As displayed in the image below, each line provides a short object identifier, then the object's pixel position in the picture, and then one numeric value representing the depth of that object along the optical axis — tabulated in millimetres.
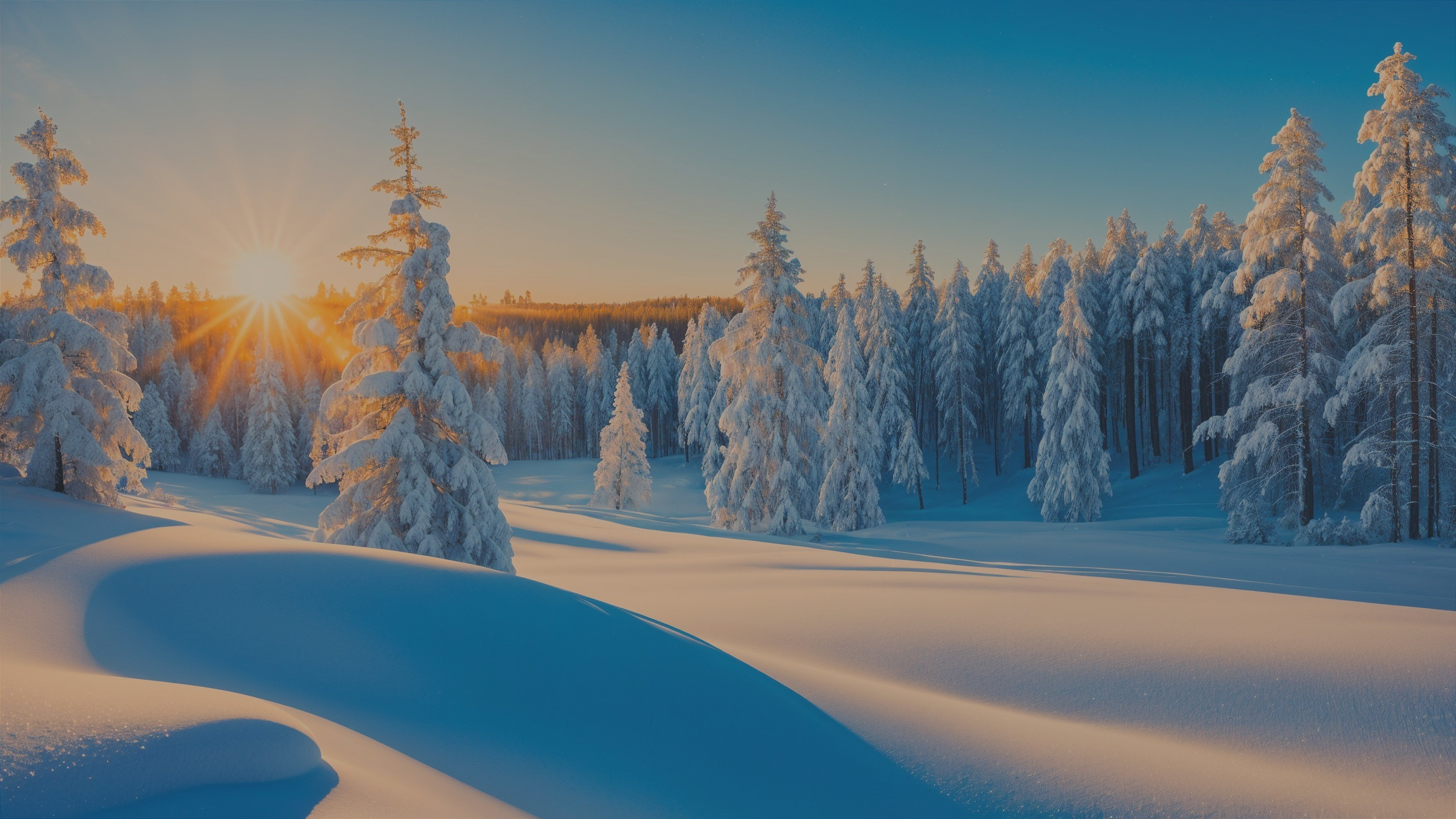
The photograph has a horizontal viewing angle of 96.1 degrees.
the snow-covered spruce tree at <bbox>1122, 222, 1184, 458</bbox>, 34281
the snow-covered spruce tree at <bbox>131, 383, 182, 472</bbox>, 52938
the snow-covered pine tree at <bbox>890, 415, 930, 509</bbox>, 37500
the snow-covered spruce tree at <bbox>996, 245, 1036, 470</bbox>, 40875
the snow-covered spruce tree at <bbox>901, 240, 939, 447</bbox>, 48031
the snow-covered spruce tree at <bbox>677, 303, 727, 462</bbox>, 48688
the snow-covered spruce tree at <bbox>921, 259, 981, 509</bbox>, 40719
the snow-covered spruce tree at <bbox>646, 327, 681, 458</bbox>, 70125
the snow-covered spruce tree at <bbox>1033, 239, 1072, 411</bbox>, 40094
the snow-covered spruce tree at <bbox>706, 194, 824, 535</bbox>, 22422
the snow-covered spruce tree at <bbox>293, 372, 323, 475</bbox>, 52125
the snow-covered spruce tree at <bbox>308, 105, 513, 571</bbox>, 12617
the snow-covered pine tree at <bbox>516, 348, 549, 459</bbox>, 77375
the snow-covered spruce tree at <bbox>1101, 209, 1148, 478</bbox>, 35625
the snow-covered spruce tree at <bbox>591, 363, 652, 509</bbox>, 42969
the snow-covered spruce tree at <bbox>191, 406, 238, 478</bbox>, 53188
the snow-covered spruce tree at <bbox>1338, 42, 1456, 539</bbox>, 15336
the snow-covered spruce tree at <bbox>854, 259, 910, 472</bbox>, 39031
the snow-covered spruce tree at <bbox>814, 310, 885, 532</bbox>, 28766
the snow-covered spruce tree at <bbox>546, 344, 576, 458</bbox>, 76188
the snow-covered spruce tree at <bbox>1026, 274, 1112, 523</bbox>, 30594
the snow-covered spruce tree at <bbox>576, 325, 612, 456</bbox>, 74188
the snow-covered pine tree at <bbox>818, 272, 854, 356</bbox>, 52281
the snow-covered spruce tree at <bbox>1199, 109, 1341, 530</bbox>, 17266
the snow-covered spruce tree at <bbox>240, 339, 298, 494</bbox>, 44562
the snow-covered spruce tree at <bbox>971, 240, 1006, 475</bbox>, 48844
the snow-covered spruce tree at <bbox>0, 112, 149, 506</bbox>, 12797
